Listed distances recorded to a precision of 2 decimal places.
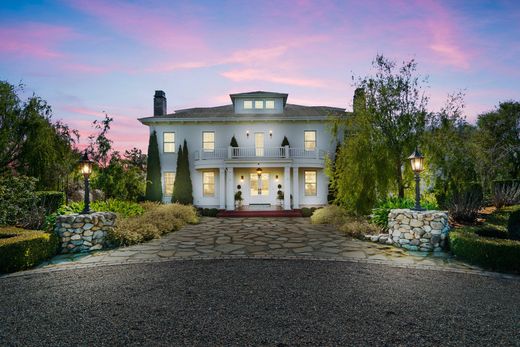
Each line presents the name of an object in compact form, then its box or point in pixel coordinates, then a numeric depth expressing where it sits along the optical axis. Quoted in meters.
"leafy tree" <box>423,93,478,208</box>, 10.66
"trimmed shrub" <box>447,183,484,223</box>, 10.31
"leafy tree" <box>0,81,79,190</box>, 13.10
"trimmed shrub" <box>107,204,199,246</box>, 8.41
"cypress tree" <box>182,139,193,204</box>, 18.53
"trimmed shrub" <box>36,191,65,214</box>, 12.69
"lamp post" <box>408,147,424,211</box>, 8.19
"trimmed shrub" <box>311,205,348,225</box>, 12.45
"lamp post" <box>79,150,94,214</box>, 8.70
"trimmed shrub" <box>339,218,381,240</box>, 9.37
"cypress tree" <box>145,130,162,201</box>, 19.03
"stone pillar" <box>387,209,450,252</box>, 7.62
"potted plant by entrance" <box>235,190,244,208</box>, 18.86
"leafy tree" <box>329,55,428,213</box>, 11.01
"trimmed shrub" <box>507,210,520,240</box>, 7.88
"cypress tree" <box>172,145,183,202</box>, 18.53
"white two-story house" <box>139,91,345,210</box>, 19.05
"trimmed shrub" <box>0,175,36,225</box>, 8.42
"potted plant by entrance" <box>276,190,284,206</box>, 19.00
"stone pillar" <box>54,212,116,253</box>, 7.59
